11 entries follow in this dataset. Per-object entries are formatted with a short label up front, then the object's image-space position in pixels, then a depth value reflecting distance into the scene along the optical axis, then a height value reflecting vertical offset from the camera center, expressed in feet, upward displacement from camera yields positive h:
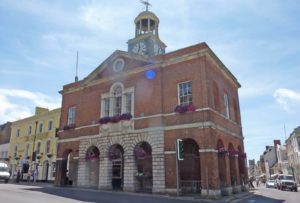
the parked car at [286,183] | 96.79 -7.11
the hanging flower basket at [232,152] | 68.70 +3.12
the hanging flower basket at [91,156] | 74.90 +2.45
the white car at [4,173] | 99.51 -3.00
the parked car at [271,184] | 126.17 -9.57
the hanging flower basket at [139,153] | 65.00 +2.84
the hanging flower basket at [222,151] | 59.82 +2.97
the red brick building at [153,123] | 61.21 +11.04
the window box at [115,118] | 71.55 +12.82
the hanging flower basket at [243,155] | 80.38 +2.73
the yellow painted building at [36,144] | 115.96 +9.84
